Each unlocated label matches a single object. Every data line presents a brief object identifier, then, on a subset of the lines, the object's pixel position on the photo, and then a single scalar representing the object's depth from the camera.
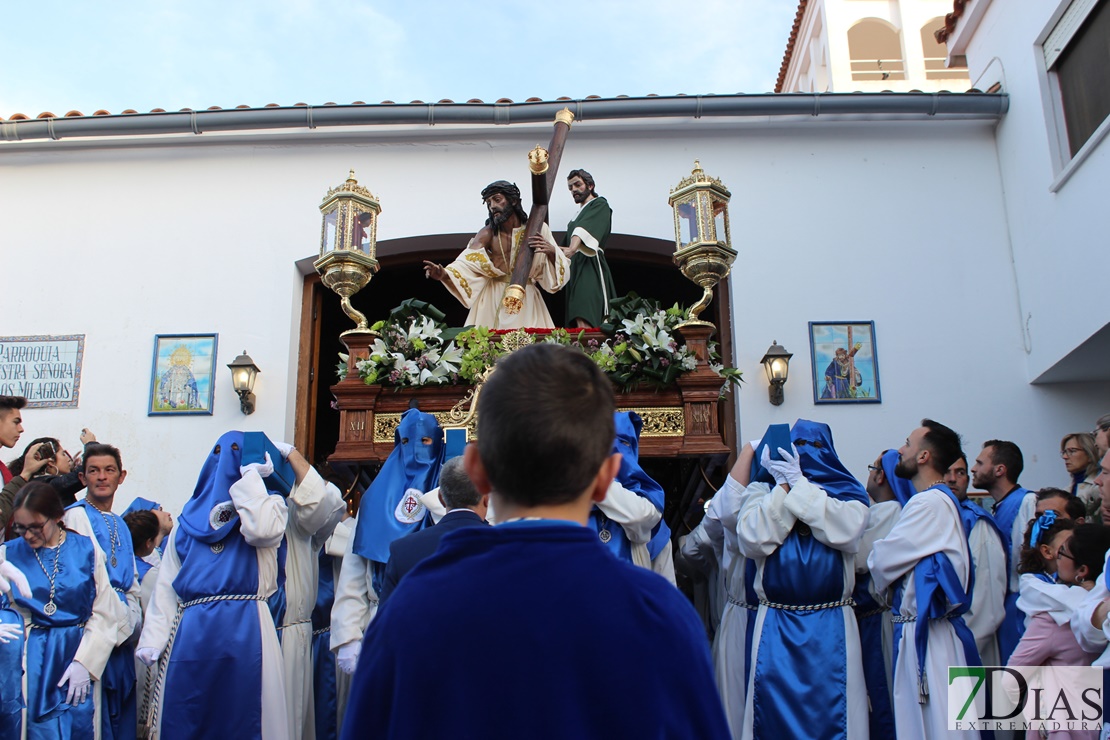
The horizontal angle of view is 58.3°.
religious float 6.15
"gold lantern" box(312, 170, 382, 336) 6.71
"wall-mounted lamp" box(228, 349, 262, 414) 7.99
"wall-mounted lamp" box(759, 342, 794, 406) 7.91
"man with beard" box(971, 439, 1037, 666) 4.92
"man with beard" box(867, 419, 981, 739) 4.48
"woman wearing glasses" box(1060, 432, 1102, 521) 5.62
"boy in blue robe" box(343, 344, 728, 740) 1.45
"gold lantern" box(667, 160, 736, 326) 6.58
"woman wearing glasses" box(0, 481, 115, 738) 4.56
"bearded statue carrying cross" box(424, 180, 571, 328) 7.23
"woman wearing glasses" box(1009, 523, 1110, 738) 4.07
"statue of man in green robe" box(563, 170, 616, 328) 7.43
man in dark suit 3.54
